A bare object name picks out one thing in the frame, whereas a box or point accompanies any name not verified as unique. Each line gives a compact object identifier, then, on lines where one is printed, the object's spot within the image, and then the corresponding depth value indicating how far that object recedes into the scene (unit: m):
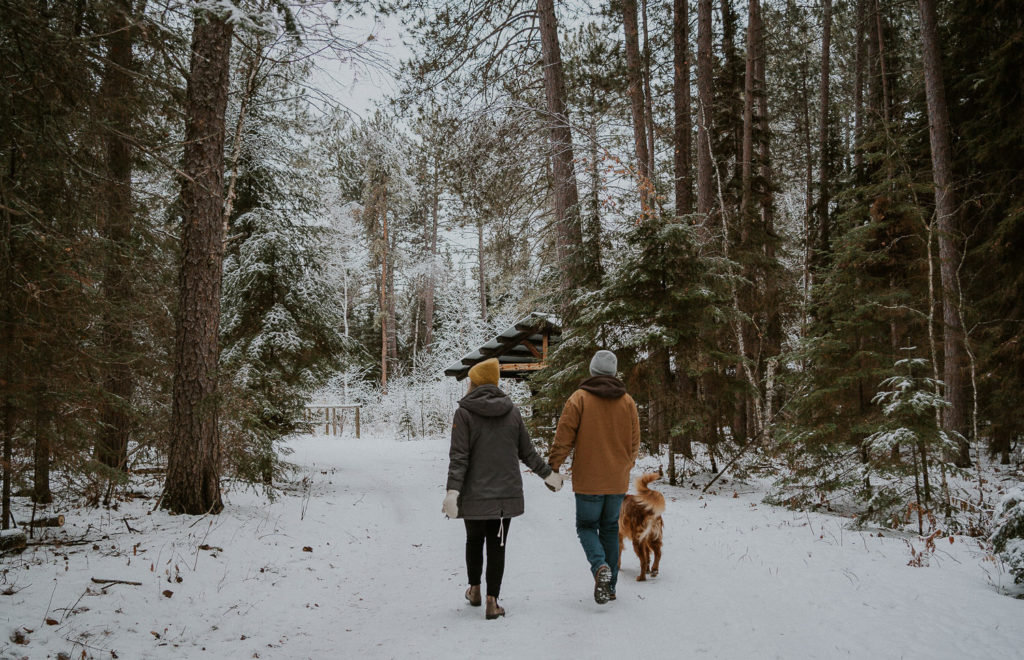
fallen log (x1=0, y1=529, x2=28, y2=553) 4.52
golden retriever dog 4.77
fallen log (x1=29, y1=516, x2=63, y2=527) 5.24
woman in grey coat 4.11
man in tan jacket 4.33
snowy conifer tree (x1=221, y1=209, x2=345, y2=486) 10.15
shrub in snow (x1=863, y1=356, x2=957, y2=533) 6.39
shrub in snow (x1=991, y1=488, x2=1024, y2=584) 4.18
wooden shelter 14.83
